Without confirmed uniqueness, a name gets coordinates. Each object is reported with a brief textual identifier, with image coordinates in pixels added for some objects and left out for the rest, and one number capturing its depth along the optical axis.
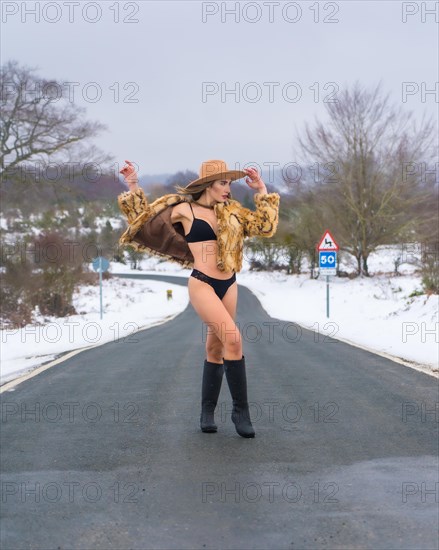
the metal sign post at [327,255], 19.05
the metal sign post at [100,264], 21.78
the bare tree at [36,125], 22.23
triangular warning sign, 19.06
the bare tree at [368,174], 33.38
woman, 4.30
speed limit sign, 19.12
